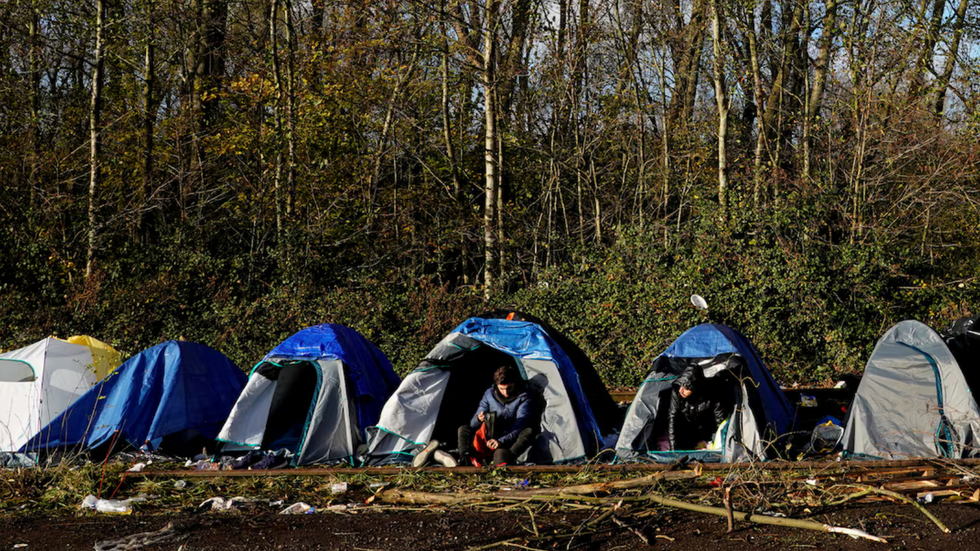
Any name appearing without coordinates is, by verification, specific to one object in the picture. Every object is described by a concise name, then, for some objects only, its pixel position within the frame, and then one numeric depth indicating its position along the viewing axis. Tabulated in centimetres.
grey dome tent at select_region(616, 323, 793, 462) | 778
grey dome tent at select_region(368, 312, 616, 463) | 816
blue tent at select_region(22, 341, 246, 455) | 847
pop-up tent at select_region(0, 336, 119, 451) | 852
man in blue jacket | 798
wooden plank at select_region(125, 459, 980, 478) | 705
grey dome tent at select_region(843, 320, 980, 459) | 749
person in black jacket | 813
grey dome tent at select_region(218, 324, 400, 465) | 831
